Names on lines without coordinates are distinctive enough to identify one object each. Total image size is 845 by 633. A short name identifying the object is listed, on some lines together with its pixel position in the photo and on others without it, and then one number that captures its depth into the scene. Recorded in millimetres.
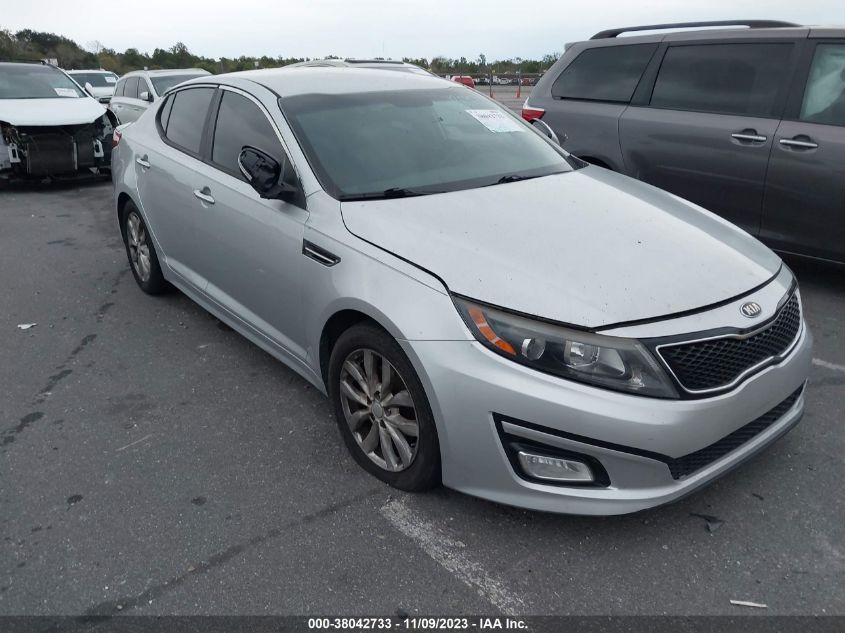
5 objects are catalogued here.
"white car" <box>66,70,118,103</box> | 19547
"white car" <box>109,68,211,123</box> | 12078
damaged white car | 8992
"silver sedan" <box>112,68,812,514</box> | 2371
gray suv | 4781
